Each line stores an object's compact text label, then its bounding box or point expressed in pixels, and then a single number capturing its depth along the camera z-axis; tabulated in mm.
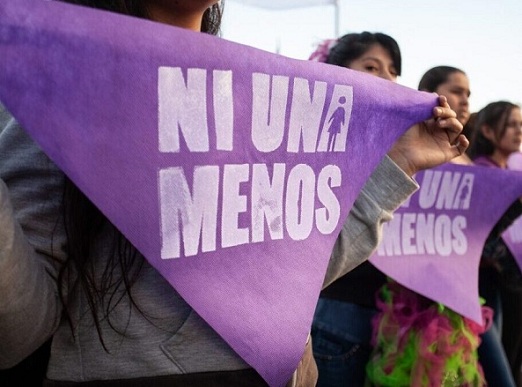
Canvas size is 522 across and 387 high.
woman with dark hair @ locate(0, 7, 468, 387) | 636
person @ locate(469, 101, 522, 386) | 1982
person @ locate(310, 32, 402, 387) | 1512
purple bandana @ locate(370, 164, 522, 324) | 1471
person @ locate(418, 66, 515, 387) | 1827
